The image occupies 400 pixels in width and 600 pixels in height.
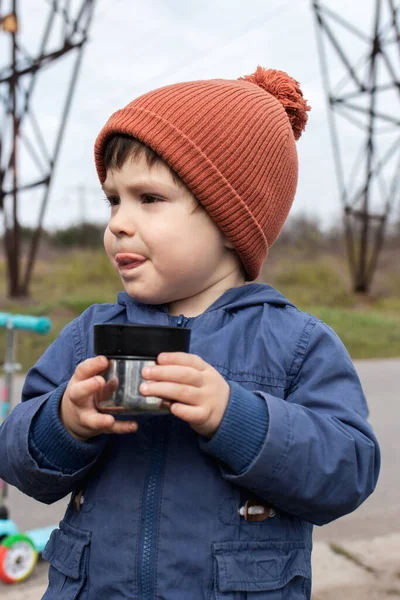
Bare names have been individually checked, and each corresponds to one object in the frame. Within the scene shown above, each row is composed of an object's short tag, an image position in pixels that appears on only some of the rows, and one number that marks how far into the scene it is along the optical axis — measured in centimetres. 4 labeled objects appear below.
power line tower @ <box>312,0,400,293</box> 1292
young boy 115
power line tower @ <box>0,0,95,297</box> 983
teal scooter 250
